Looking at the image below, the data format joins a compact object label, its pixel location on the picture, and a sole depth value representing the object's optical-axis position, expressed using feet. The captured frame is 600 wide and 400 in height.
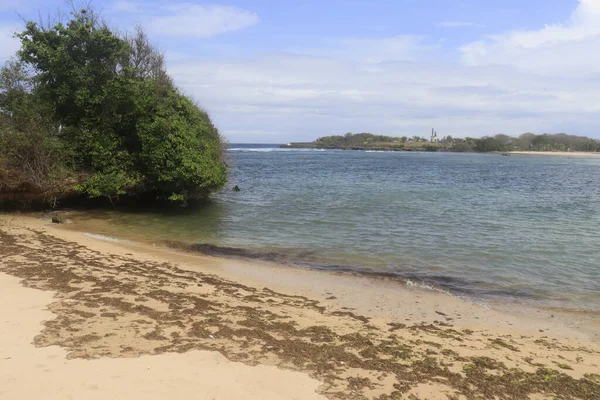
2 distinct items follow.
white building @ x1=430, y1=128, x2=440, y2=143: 623.28
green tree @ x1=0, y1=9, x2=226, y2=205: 62.03
